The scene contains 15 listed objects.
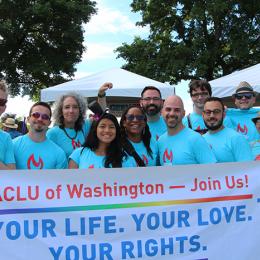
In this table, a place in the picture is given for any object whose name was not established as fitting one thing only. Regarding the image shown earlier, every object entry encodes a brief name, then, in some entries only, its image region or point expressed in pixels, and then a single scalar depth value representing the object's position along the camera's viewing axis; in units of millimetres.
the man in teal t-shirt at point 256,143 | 4706
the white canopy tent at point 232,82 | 8547
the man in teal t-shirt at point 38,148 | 3770
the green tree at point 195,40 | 21359
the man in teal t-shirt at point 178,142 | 3686
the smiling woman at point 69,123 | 4395
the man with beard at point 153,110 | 4609
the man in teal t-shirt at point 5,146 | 3559
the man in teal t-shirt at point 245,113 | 5020
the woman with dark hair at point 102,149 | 3609
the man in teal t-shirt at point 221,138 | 3768
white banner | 3141
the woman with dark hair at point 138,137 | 3883
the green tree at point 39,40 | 23438
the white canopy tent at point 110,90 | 9219
